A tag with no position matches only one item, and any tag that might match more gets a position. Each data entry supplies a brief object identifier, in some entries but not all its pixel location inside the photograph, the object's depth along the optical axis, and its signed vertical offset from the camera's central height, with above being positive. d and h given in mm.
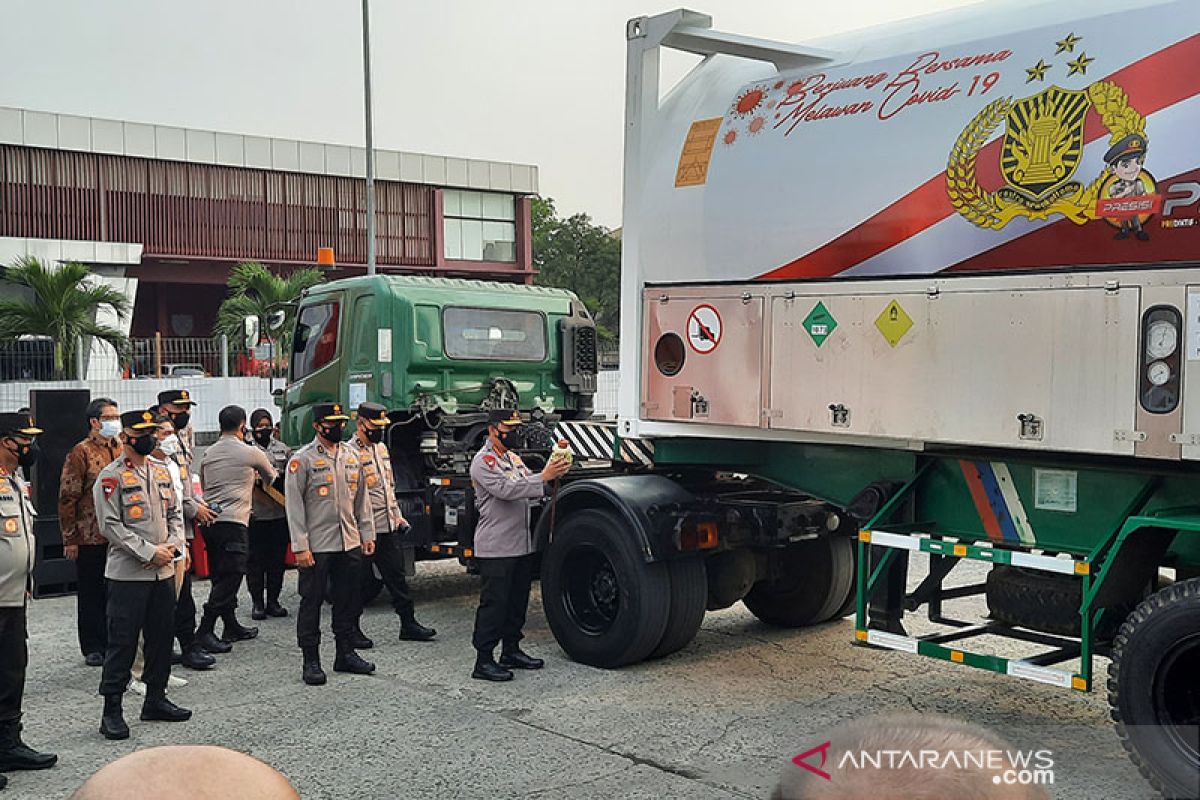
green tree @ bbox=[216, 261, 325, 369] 23250 +1280
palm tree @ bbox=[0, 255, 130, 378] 20531 +654
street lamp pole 21531 +4965
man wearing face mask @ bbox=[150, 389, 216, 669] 7855 -1028
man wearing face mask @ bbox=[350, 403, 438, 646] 8609 -1185
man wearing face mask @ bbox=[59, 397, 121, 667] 8039 -1117
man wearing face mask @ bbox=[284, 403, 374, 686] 7785 -1174
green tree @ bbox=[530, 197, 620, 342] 51125 +4076
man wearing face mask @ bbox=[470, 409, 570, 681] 7711 -1216
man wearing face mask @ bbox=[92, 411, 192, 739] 6559 -1165
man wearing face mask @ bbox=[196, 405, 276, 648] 8609 -1155
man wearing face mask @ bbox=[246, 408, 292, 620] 9766 -1626
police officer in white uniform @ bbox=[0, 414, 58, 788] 6020 -1201
